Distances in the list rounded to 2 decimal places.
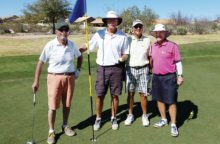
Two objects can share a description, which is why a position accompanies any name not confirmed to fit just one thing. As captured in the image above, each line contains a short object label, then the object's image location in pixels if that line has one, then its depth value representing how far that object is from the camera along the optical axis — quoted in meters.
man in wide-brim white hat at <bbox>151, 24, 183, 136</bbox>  3.68
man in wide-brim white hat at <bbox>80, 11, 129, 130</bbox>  3.79
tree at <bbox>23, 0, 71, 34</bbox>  35.25
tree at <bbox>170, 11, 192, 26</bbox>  35.88
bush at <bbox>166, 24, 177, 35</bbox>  23.70
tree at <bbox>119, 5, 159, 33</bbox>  26.19
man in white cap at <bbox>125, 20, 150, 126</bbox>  3.91
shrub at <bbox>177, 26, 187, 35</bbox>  22.80
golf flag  3.82
